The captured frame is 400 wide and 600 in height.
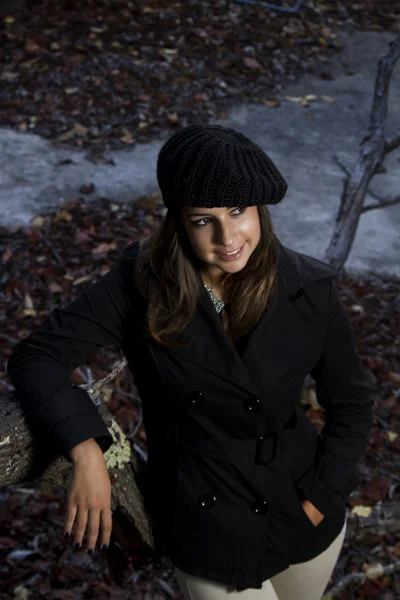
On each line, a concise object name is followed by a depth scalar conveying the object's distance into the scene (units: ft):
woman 7.28
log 7.22
